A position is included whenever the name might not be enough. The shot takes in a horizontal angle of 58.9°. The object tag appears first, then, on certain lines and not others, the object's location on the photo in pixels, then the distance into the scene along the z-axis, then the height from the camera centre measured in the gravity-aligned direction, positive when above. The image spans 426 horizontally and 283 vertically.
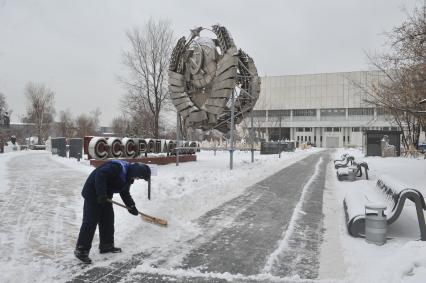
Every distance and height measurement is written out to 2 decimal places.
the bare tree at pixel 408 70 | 14.54 +3.16
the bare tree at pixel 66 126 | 76.03 +3.48
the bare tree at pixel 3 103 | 53.59 +6.08
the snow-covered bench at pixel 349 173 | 16.22 -1.17
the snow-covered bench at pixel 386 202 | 6.50 -1.17
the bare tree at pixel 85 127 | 74.56 +3.36
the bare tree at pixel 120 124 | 71.19 +3.95
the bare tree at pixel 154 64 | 30.22 +6.40
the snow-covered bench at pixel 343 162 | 21.07 -1.01
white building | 98.06 +9.67
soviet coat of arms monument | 19.78 +3.51
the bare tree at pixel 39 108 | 59.53 +5.59
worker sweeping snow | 5.53 -0.85
